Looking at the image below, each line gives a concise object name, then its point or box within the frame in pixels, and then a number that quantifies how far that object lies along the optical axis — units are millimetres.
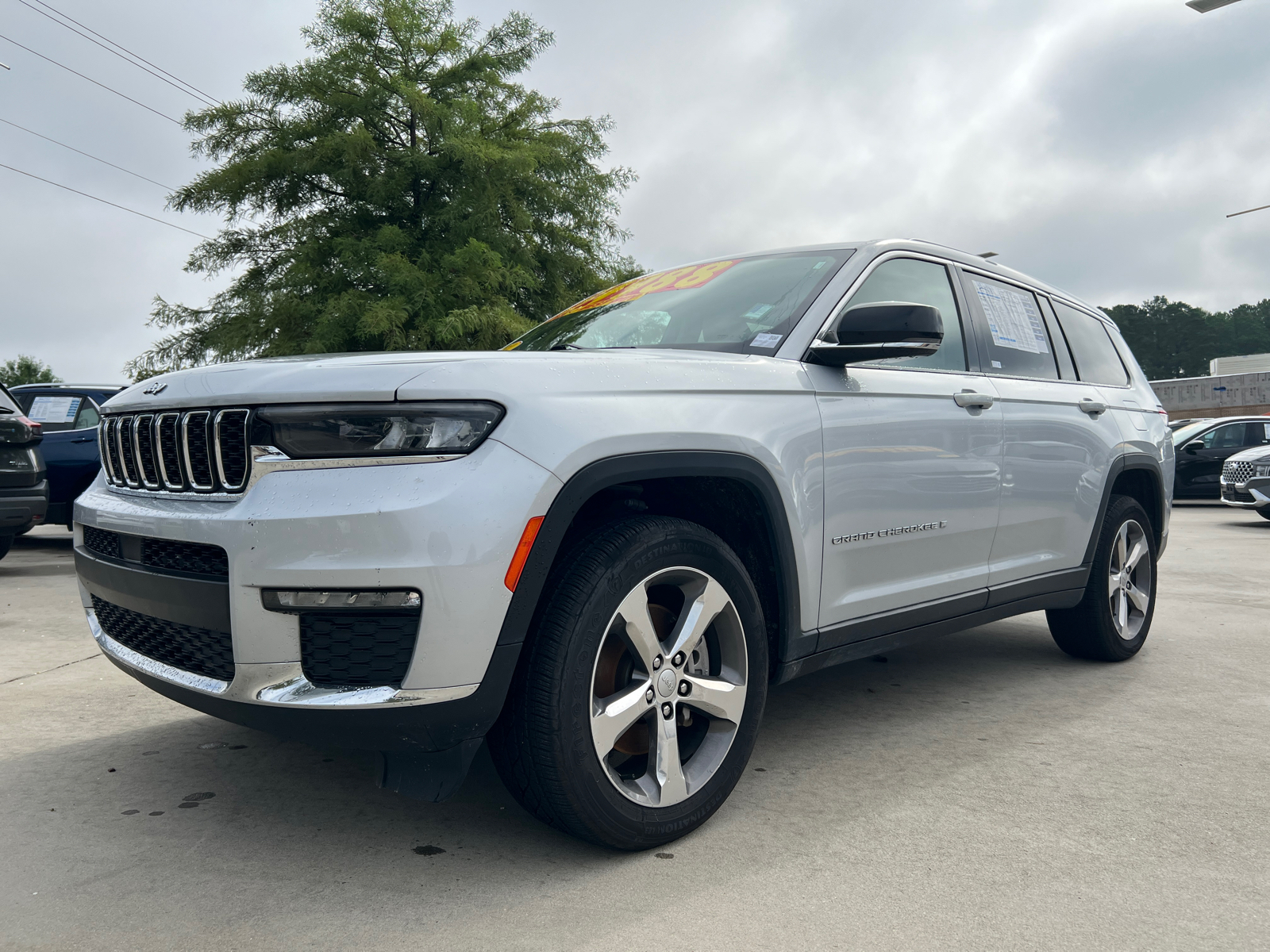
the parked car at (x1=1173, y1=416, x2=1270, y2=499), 16328
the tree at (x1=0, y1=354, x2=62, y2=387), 99188
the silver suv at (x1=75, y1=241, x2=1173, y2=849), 2111
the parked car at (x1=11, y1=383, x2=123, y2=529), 9508
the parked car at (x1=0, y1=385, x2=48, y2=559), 7270
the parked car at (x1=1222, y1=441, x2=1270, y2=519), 12938
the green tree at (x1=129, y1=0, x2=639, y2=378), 23562
